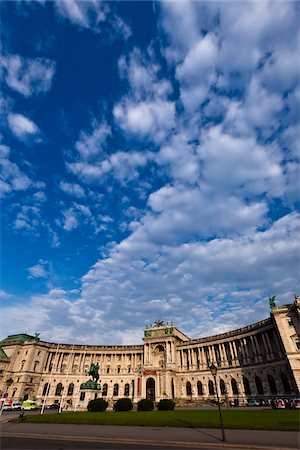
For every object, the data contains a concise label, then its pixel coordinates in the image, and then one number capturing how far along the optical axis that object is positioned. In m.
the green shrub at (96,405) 42.28
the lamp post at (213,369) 20.15
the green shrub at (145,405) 43.84
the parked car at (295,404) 38.14
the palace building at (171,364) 61.81
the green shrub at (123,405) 44.78
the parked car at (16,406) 62.57
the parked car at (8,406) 60.14
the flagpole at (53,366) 90.16
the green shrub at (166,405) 44.91
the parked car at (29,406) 61.78
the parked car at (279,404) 40.40
